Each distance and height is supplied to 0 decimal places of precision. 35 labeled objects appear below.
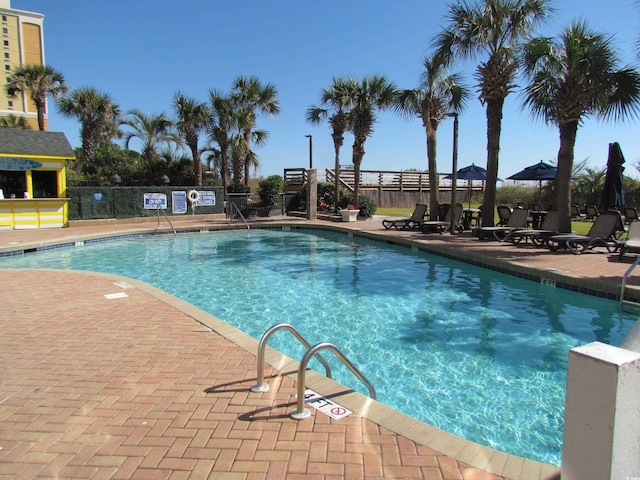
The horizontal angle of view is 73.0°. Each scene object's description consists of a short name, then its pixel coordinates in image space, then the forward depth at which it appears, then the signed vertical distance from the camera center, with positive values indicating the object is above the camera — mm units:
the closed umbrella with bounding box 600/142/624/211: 12398 +757
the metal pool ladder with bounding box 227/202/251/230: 18353 -566
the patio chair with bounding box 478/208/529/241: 12062 -701
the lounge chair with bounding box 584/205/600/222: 16797 -309
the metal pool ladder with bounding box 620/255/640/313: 6235 -1463
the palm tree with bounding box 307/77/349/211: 19047 +4066
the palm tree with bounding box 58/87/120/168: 25641 +5184
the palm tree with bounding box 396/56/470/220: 15258 +3653
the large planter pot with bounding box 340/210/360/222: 18594 -593
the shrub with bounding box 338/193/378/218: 19703 -254
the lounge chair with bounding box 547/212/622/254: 9719 -749
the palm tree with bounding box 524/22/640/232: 10148 +2947
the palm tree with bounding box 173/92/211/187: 23234 +4439
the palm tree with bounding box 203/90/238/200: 23016 +4173
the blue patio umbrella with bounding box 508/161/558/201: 16156 +1181
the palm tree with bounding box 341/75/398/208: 18375 +4215
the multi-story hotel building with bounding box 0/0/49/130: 71875 +27544
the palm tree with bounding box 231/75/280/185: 23703 +5701
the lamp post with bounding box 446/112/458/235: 12914 +1311
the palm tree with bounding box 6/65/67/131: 25266 +6654
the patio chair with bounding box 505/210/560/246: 10906 -721
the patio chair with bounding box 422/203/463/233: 14133 -681
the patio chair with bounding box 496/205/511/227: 13633 -342
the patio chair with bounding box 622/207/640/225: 14148 -309
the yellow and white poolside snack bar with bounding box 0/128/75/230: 16047 +813
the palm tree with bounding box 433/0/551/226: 11766 +4549
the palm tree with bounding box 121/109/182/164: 27609 +4350
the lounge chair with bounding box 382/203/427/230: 15433 -704
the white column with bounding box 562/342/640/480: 1611 -803
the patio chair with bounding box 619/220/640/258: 8713 -648
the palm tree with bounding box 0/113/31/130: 29859 +5306
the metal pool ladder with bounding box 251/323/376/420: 2652 -1175
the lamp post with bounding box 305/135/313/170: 22594 +2698
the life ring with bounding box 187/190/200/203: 20208 +179
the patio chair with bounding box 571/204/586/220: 17672 -351
